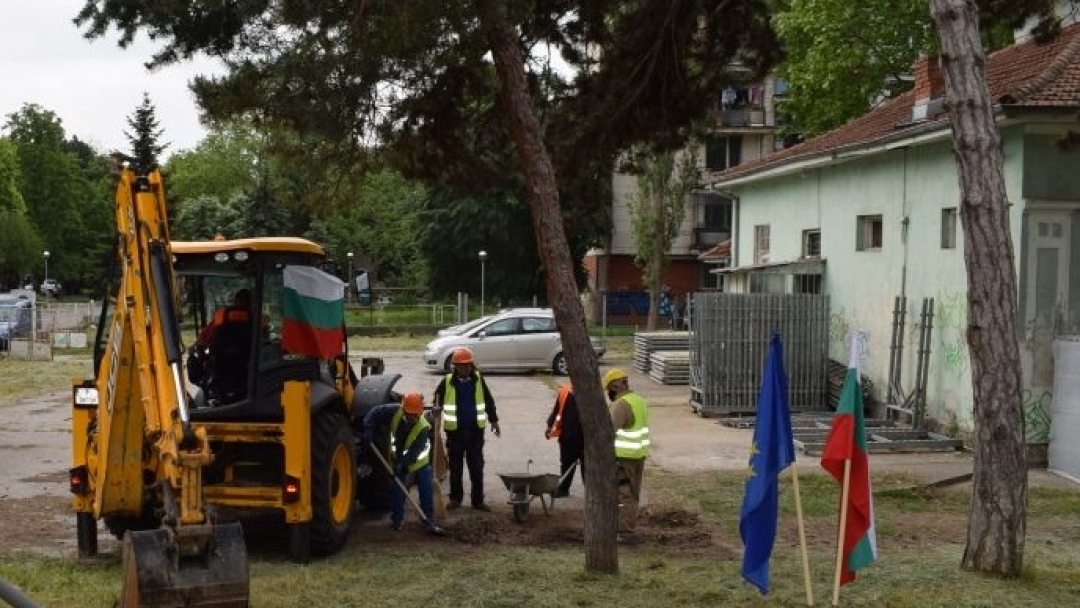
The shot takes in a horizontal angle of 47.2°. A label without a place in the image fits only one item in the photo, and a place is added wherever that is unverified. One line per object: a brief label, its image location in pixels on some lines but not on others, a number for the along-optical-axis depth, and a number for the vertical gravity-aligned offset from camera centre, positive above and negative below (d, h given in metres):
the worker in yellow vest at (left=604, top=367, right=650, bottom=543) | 12.07 -1.48
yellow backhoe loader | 7.61 -0.93
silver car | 31.48 -1.16
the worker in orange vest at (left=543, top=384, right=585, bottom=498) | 13.49 -1.47
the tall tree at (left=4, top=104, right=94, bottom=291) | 85.81 +7.74
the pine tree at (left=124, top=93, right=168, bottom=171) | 63.09 +9.03
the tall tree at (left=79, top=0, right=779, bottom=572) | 8.52 +1.70
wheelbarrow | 12.41 -1.92
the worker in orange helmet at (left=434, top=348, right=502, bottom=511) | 13.48 -1.27
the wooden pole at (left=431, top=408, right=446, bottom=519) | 12.80 -1.89
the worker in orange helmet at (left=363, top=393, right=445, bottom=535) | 12.27 -1.51
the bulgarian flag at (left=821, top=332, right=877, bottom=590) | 8.68 -1.21
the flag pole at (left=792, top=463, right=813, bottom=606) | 8.36 -1.76
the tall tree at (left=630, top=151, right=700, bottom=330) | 49.62 +3.56
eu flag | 8.77 -1.20
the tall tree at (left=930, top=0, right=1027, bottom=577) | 9.35 -0.06
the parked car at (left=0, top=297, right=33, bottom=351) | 37.34 -0.83
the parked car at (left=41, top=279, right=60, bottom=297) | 74.88 +0.47
